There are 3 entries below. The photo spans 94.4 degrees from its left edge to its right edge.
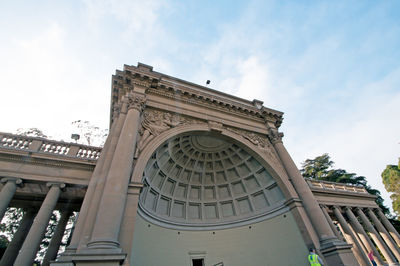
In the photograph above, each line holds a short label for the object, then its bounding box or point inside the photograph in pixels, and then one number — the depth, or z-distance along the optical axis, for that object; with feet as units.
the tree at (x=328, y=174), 92.30
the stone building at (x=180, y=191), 23.89
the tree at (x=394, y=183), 87.40
